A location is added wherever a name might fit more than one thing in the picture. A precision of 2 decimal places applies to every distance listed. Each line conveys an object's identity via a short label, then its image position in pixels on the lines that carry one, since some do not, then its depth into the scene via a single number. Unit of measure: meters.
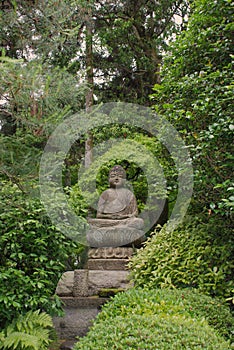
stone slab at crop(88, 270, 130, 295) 5.32
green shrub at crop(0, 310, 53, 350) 3.63
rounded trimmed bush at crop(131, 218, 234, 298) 4.38
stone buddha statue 6.14
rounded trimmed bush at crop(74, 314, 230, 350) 2.68
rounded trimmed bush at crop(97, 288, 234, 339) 3.48
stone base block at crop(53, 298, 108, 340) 4.86
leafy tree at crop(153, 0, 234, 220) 4.29
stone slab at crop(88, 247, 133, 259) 5.96
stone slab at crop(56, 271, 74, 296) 5.29
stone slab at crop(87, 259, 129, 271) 5.80
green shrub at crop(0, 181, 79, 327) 3.89
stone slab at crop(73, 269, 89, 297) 5.20
